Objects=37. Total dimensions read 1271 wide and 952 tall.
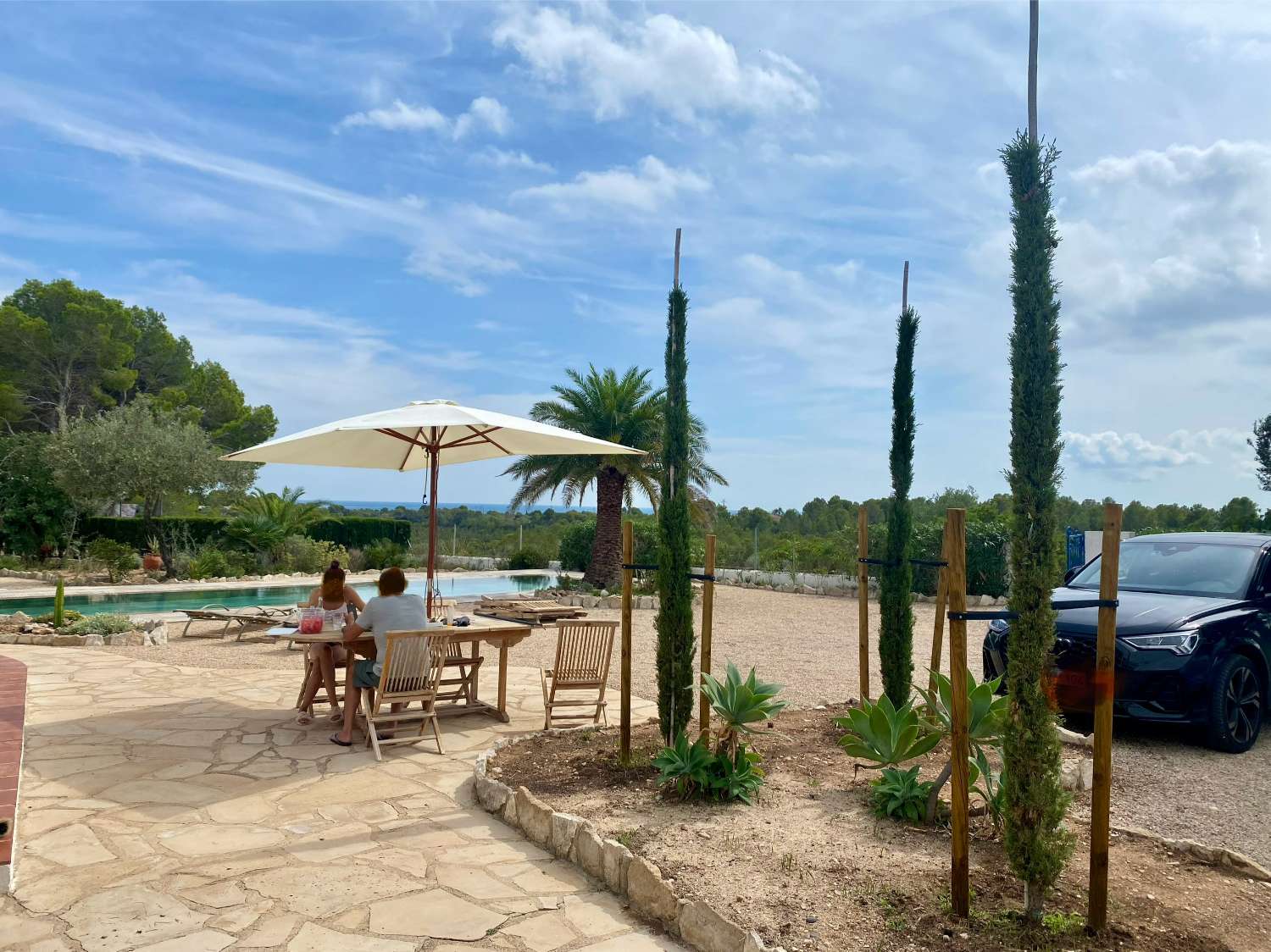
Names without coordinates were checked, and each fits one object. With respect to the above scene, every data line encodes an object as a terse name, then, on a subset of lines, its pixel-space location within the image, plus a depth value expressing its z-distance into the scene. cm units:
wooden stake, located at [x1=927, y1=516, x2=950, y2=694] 322
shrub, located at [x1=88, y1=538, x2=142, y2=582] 2022
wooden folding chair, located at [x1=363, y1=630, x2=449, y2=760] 554
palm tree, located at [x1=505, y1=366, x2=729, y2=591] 1812
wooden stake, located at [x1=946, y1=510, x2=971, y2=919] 297
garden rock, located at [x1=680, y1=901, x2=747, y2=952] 287
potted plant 2066
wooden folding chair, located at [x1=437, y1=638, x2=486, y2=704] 670
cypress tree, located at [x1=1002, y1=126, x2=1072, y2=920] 286
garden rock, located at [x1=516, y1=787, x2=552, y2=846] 403
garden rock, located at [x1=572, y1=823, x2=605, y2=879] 363
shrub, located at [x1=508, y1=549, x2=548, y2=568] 2488
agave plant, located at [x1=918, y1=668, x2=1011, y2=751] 370
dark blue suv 568
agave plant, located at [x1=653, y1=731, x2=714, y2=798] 438
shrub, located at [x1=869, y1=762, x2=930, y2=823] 413
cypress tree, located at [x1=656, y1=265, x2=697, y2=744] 511
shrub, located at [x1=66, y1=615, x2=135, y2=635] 1073
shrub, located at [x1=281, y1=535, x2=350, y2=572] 2197
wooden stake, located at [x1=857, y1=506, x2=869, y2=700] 605
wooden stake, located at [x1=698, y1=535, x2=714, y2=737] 488
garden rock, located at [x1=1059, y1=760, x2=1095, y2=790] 463
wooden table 602
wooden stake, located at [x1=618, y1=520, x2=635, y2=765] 503
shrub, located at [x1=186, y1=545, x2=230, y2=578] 2005
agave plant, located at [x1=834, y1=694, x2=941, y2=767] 421
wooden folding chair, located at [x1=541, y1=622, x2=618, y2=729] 607
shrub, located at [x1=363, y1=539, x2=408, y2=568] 2360
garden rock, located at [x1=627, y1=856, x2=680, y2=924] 318
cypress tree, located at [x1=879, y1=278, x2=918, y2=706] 603
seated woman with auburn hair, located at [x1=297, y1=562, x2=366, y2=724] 632
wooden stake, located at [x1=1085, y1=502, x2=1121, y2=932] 285
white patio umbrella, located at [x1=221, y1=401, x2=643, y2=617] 637
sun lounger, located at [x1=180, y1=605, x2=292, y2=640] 1145
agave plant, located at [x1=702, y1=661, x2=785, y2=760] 434
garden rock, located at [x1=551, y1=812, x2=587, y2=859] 385
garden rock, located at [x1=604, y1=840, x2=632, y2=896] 348
